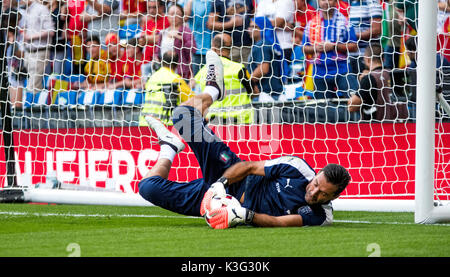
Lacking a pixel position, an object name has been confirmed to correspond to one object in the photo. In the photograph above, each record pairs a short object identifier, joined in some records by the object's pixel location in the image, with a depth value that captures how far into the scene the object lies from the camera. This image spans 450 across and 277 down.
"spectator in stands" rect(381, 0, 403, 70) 15.81
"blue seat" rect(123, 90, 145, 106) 18.17
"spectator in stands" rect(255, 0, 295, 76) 16.98
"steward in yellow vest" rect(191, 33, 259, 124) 17.14
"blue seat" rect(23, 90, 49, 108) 18.87
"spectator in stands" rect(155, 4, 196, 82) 17.81
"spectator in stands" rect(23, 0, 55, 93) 18.27
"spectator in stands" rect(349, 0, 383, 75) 16.02
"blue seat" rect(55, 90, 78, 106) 18.80
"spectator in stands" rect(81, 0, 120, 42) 18.22
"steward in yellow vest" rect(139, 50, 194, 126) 17.80
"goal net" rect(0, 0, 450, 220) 15.95
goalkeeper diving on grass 10.70
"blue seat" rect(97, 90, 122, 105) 18.36
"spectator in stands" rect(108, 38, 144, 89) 18.34
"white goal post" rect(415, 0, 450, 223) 11.48
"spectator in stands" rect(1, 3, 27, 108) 17.23
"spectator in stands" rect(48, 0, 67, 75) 18.28
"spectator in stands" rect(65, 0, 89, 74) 18.28
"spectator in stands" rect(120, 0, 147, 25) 18.23
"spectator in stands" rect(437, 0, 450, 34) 14.98
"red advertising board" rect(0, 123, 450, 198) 16.00
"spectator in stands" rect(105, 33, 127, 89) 18.44
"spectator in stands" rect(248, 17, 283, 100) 17.12
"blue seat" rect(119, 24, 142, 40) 18.19
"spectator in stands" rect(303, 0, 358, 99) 16.41
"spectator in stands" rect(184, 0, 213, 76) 17.58
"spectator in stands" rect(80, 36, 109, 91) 18.55
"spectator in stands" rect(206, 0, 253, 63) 17.09
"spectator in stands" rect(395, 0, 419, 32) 15.75
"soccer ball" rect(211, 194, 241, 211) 10.73
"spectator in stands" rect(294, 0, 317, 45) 16.78
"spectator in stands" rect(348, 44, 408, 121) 15.95
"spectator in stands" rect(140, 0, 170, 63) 18.02
